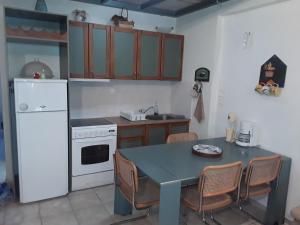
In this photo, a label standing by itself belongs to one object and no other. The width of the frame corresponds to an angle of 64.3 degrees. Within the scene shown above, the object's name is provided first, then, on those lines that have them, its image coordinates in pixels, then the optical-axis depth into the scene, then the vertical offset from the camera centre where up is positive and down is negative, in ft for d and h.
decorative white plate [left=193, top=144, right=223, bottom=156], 7.66 -2.32
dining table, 5.93 -2.47
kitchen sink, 12.57 -2.09
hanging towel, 11.46 -1.45
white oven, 9.91 -3.42
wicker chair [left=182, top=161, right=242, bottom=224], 6.14 -2.86
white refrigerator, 8.43 -2.37
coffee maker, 8.94 -2.03
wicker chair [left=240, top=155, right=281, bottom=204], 6.94 -2.80
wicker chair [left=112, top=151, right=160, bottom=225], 6.42 -3.38
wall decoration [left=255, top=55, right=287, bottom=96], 8.23 +0.20
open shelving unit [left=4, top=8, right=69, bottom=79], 8.64 +1.28
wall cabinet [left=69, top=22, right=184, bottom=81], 10.18 +1.06
